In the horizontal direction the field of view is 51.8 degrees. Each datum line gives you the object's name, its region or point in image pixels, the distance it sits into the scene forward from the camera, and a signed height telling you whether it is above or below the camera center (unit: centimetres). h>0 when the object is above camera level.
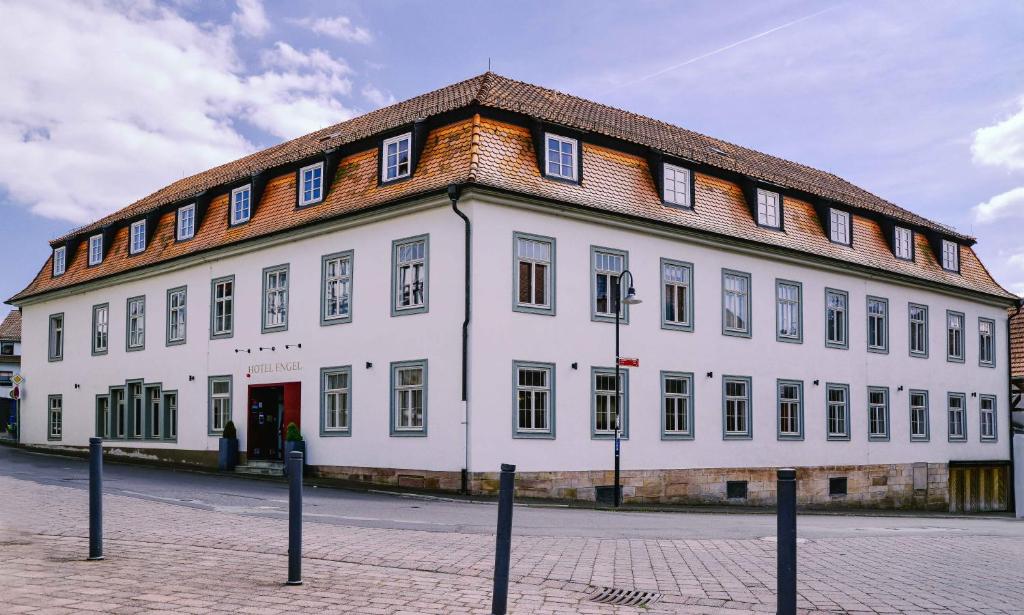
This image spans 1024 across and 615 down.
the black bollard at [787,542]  566 -80
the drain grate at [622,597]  795 -157
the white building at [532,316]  2355 +207
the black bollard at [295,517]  754 -92
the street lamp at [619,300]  2095 +189
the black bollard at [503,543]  655 -94
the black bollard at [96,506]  873 -96
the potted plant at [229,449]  2853 -155
